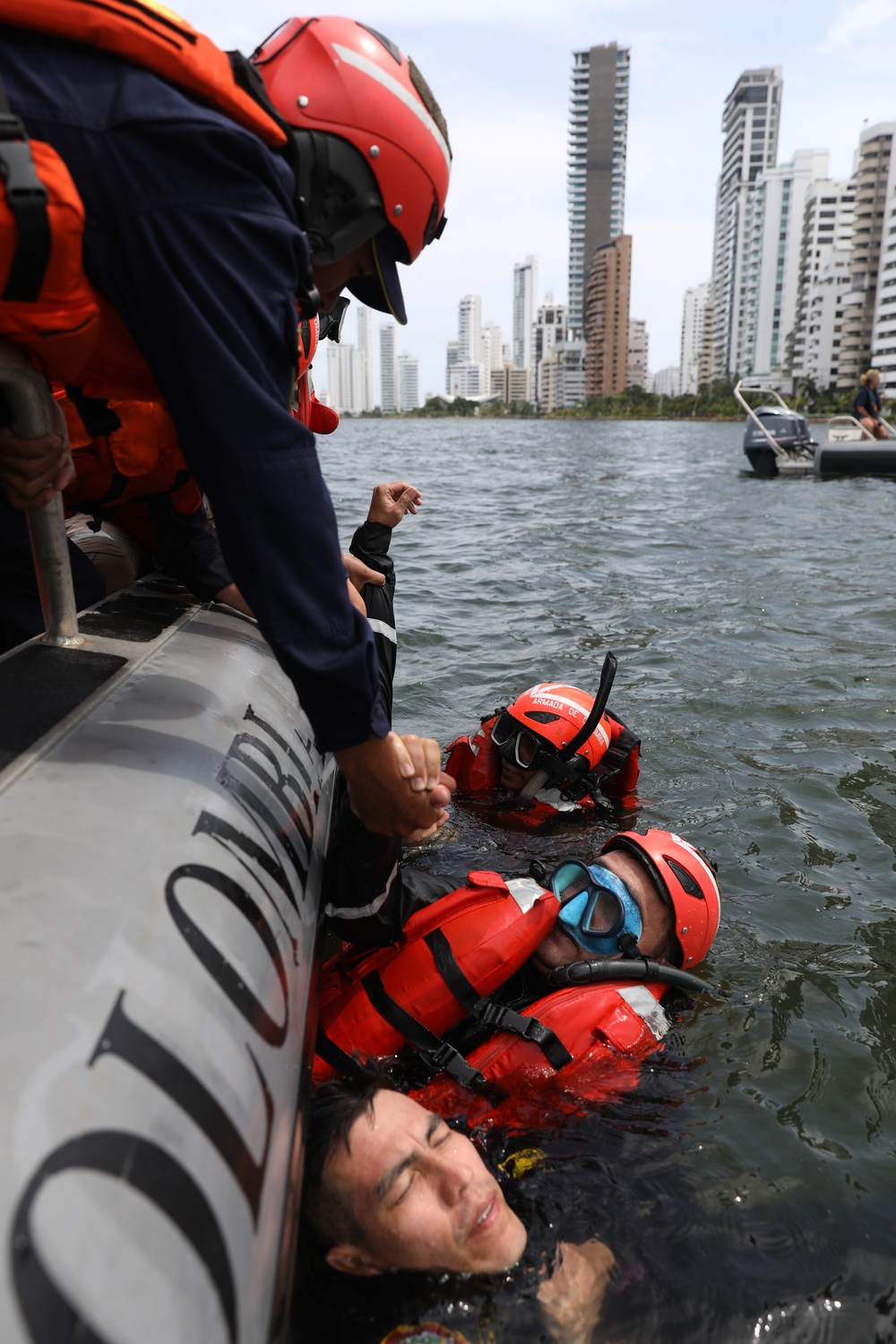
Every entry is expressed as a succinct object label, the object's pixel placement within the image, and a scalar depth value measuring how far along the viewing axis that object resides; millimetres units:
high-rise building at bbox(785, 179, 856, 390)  106562
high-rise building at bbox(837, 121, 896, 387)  94938
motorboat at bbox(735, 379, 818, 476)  25234
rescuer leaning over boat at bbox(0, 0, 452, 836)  1543
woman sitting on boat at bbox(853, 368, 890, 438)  22359
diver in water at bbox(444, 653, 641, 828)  4457
